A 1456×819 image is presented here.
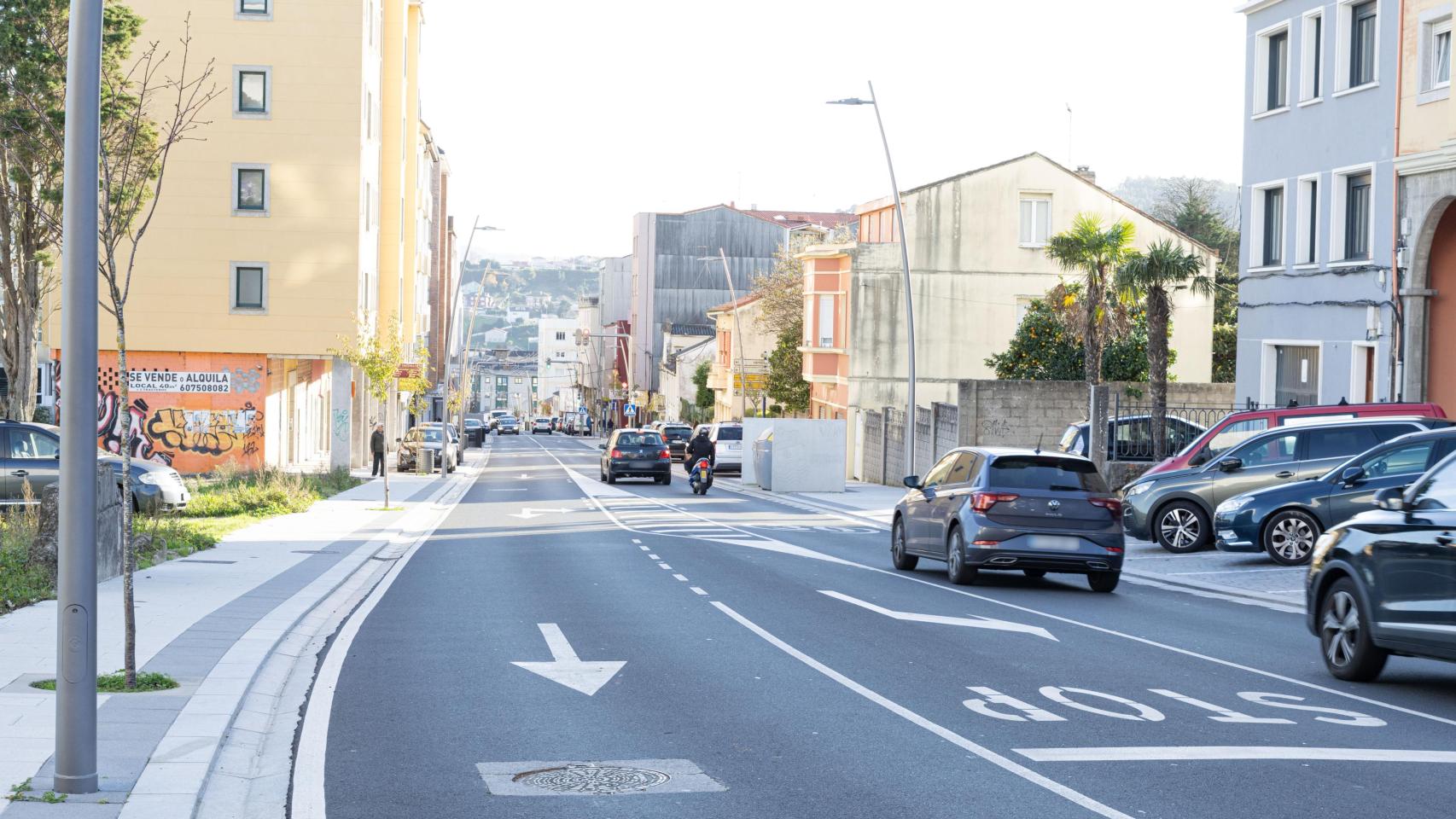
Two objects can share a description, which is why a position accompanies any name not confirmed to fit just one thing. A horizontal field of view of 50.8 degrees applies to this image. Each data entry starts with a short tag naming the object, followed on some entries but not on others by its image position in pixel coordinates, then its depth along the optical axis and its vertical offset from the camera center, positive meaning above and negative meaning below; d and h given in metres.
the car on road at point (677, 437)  66.94 -2.70
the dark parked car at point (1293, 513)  18.22 -1.62
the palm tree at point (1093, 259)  35.66 +2.90
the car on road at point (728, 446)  53.44 -2.43
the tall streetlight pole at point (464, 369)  64.91 +0.13
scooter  39.72 -2.62
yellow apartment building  43.47 +3.69
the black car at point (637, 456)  45.34 -2.39
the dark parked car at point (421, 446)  52.09 -2.58
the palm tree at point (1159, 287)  29.09 +1.91
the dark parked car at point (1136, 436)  30.02 -1.03
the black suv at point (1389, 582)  9.76 -1.30
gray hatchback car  16.83 -1.51
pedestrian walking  43.38 -2.07
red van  21.41 -0.54
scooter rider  39.88 -1.90
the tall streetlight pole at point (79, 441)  6.70 -0.33
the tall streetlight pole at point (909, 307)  33.16 +1.73
